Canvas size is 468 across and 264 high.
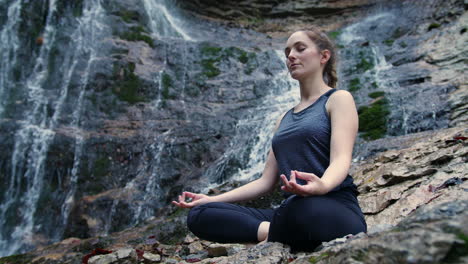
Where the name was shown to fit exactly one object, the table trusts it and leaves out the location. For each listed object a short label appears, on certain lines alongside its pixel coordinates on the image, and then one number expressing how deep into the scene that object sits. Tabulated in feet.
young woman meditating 5.86
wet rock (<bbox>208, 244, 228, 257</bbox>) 9.73
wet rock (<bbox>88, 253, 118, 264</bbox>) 9.53
